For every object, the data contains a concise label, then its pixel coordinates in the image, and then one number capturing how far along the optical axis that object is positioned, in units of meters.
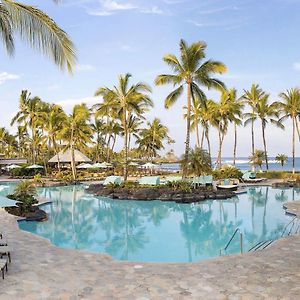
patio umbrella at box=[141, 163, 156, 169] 40.41
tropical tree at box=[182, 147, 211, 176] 21.19
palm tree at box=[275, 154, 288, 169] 40.05
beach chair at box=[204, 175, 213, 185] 23.42
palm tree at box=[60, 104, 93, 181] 34.25
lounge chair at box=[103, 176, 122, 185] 24.69
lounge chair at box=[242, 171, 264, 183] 29.64
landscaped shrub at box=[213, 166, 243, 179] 29.62
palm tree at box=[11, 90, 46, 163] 42.19
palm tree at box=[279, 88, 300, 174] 35.94
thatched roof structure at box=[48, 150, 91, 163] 40.41
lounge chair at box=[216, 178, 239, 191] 23.50
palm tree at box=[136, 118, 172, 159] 49.12
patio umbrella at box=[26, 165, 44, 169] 36.20
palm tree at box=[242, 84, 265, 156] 38.78
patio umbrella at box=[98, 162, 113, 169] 38.06
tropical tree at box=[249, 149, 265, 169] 36.25
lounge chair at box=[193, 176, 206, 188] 22.30
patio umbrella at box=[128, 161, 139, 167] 39.11
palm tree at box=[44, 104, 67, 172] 37.37
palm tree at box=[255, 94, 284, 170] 38.09
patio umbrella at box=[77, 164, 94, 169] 36.81
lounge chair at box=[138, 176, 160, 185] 24.07
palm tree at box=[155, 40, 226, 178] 22.58
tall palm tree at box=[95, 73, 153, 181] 26.09
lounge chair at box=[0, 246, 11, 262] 7.19
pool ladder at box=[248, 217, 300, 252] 10.84
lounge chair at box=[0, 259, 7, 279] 6.16
